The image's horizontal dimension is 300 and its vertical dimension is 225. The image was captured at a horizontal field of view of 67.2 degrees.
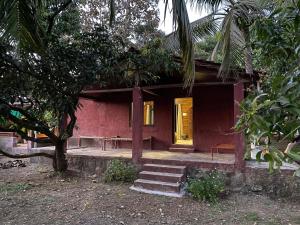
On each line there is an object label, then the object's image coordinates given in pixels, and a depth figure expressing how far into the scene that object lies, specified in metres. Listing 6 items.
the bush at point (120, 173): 6.37
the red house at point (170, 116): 6.86
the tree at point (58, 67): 5.61
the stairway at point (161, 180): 5.62
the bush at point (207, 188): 5.22
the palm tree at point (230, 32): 5.41
